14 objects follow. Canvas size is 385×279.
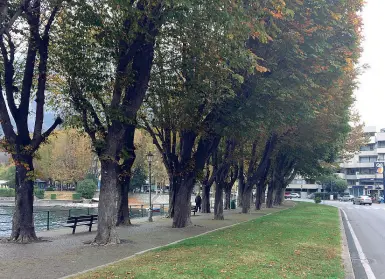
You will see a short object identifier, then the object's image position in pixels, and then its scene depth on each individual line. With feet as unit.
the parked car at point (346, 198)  273.72
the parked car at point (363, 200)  196.13
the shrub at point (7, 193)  213.25
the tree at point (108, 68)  41.42
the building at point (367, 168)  335.88
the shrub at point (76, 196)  204.19
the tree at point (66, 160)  220.64
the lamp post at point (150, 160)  77.69
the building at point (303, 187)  384.45
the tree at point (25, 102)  46.39
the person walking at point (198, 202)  106.36
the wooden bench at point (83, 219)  55.16
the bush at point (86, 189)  208.54
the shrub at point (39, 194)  210.86
